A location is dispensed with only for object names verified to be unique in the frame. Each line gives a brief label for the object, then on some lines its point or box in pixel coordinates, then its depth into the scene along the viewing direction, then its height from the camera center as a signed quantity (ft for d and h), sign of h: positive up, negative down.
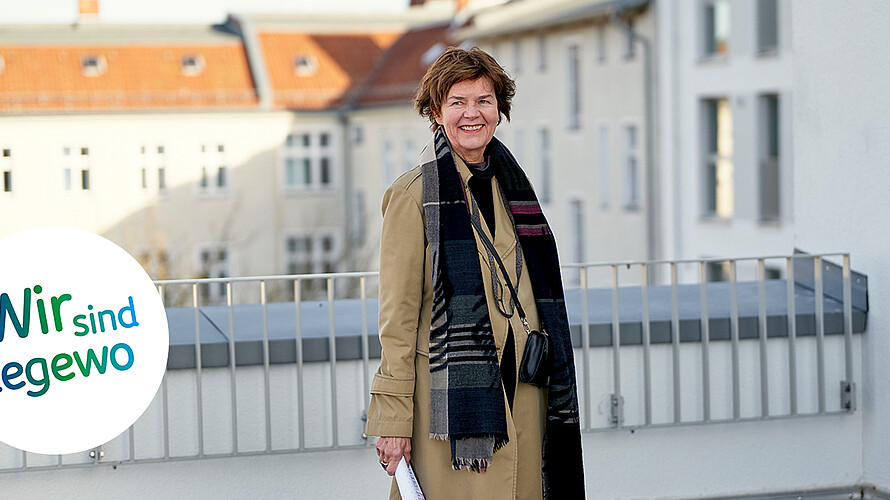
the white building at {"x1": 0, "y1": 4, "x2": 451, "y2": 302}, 146.72 +12.41
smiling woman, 12.37 -0.76
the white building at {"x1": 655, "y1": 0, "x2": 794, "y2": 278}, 78.43 +6.30
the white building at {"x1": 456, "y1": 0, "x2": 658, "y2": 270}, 95.66 +9.23
